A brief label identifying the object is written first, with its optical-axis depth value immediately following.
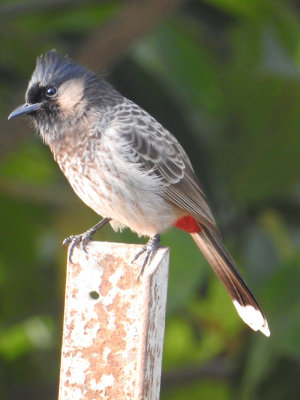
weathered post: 4.91
